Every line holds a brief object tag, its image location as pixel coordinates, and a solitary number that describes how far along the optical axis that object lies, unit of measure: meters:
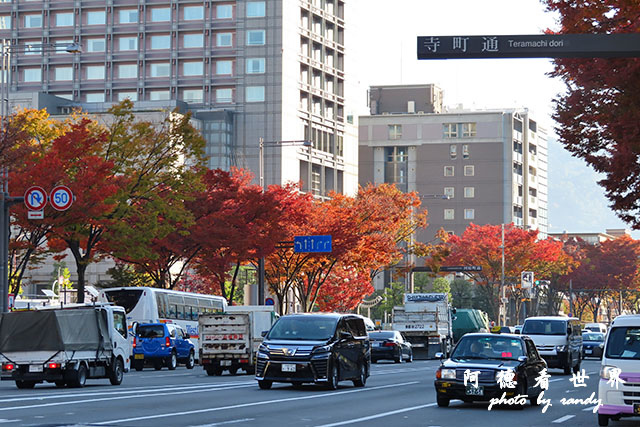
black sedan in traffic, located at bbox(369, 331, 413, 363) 54.66
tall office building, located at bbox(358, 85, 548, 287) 155.12
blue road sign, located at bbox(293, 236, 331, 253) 61.16
